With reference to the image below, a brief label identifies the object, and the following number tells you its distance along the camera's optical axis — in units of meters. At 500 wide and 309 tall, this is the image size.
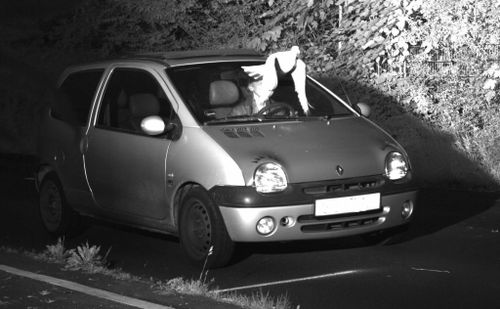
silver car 16.09
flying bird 18.04
